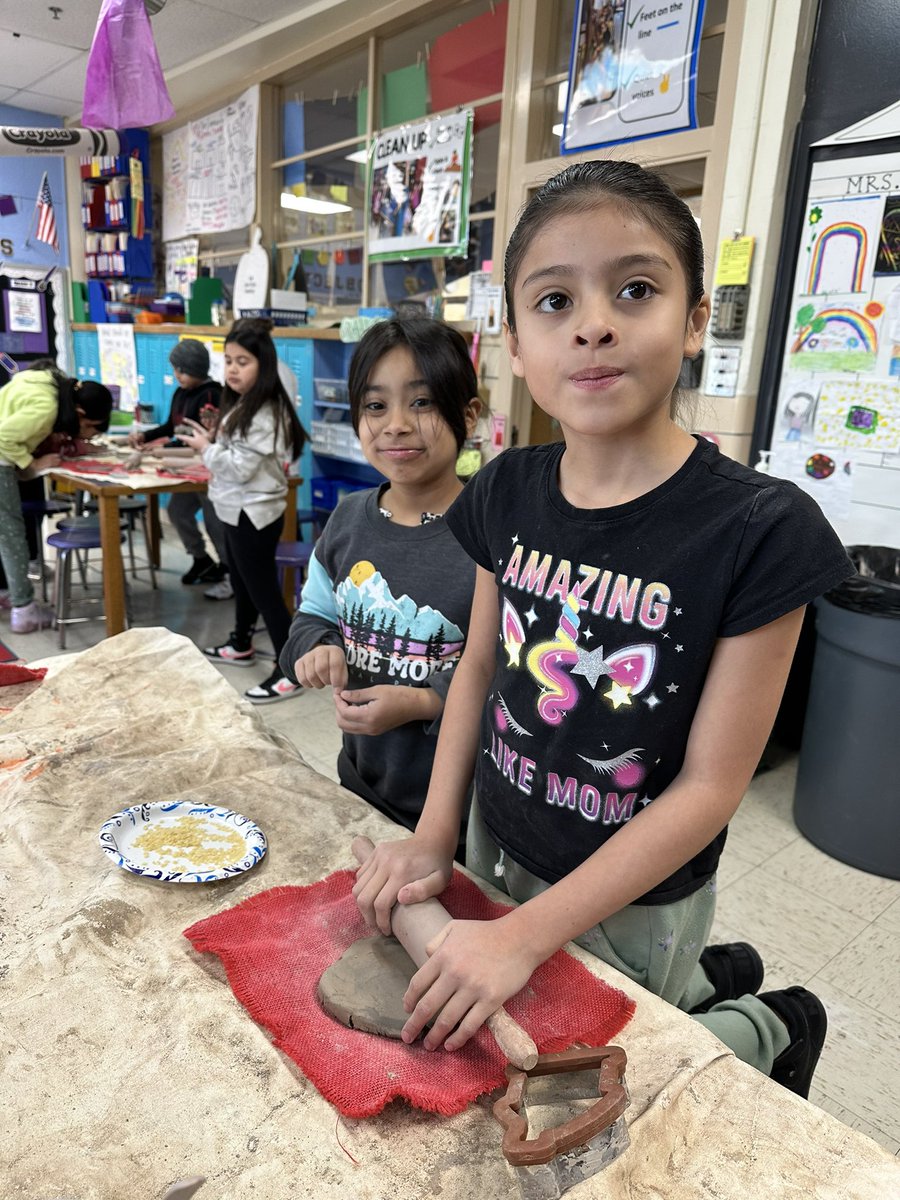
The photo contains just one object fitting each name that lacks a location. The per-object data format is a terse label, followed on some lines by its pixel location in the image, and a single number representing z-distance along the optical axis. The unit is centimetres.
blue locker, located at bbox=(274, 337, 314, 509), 451
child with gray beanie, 451
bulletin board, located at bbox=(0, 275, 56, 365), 539
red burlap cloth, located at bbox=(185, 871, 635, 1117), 62
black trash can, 210
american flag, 693
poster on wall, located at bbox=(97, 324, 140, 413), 617
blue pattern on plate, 87
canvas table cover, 56
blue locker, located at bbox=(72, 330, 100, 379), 692
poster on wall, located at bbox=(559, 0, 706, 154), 268
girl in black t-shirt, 66
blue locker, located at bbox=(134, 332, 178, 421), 581
